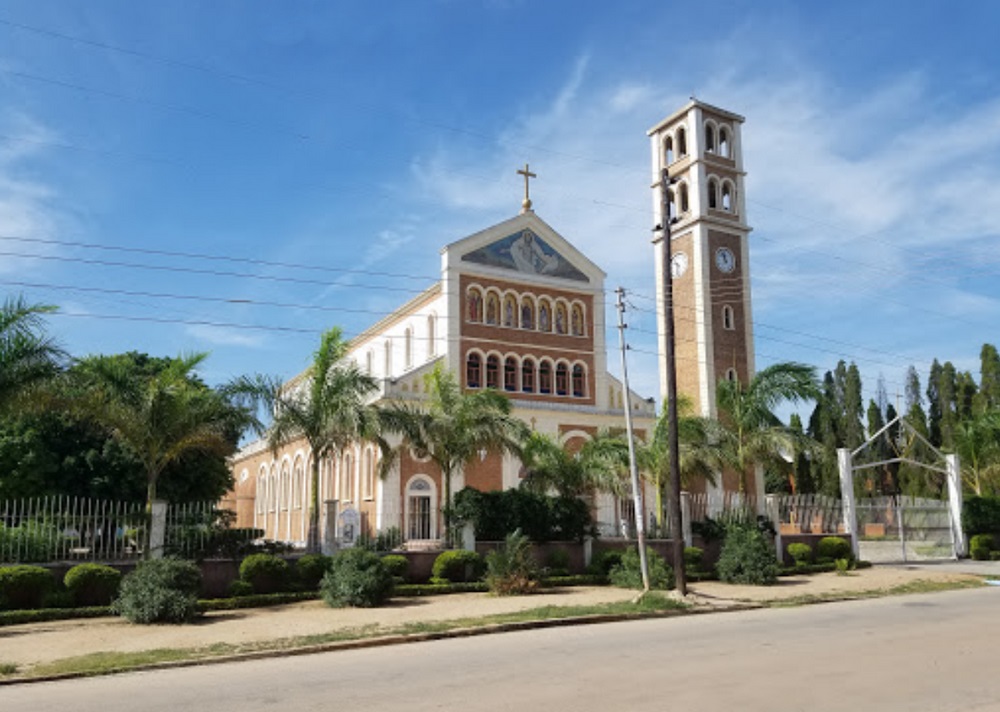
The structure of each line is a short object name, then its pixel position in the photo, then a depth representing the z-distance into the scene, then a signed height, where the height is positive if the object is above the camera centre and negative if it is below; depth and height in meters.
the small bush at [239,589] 18.52 -1.94
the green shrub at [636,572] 20.55 -1.95
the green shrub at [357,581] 18.02 -1.78
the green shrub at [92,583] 16.97 -1.64
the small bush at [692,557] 24.22 -1.83
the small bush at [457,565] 21.45 -1.75
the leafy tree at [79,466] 27.03 +1.22
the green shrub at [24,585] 16.08 -1.58
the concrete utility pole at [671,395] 19.38 +2.37
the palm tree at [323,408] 21.25 +2.30
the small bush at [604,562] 23.12 -1.85
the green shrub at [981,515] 33.56 -1.05
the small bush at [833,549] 28.02 -1.91
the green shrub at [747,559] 22.72 -1.81
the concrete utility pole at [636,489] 19.42 +0.12
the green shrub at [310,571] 19.70 -1.67
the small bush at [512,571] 19.95 -1.78
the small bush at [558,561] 23.20 -1.81
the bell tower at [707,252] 40.66 +12.04
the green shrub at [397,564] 20.48 -1.61
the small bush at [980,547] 32.50 -2.23
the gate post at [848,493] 29.17 -0.08
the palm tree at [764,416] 26.80 +2.47
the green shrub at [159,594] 15.66 -1.74
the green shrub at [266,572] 18.89 -1.63
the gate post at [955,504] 33.06 -0.58
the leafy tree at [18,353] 15.86 +2.84
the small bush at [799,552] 27.16 -1.95
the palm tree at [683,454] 25.88 +1.23
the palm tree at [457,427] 23.72 +1.96
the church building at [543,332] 34.53 +7.62
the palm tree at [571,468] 25.42 +0.80
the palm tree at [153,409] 18.52 +2.08
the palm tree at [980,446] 35.72 +1.85
